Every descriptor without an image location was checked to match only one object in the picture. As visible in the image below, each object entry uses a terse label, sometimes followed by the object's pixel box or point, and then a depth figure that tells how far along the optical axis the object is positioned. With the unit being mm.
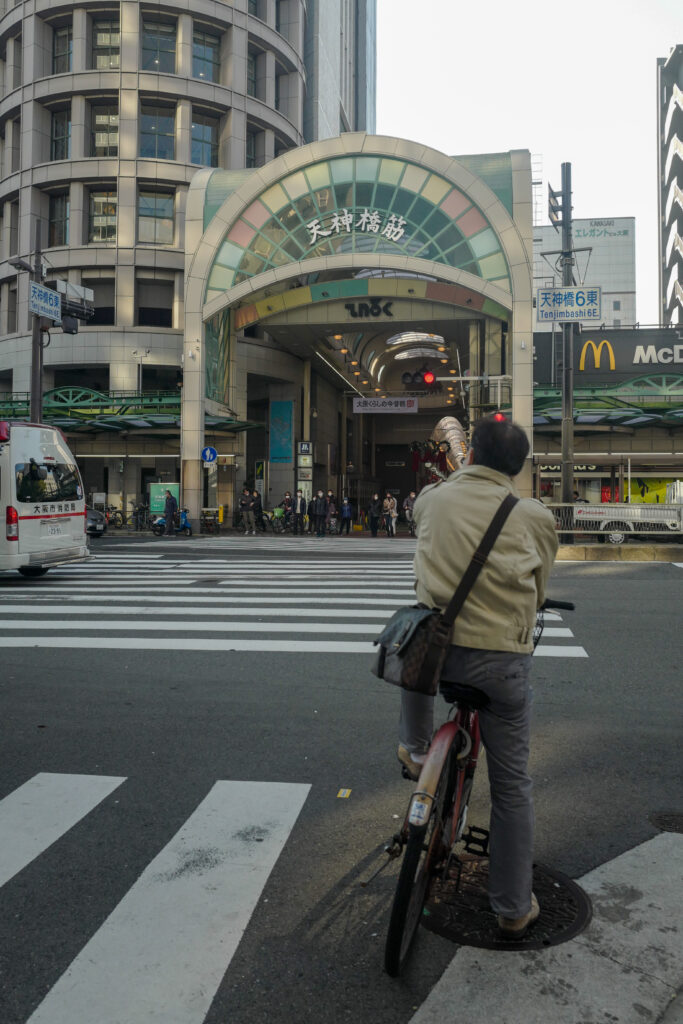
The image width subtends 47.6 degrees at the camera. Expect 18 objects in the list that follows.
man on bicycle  2812
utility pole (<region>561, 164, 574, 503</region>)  20000
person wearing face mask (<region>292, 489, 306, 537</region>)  32125
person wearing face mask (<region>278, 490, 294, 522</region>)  32594
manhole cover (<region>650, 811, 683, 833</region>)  3777
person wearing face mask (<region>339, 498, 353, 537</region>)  32906
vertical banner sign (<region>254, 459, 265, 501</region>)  37725
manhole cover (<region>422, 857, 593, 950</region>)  2830
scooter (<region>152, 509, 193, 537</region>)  29328
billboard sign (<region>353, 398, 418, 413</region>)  33219
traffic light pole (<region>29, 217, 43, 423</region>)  22109
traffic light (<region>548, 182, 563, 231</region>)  19578
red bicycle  2576
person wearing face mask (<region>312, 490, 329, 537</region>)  30219
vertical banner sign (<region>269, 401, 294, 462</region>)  38688
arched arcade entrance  29188
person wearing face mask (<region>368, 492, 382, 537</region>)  31266
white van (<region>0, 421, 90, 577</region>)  13125
